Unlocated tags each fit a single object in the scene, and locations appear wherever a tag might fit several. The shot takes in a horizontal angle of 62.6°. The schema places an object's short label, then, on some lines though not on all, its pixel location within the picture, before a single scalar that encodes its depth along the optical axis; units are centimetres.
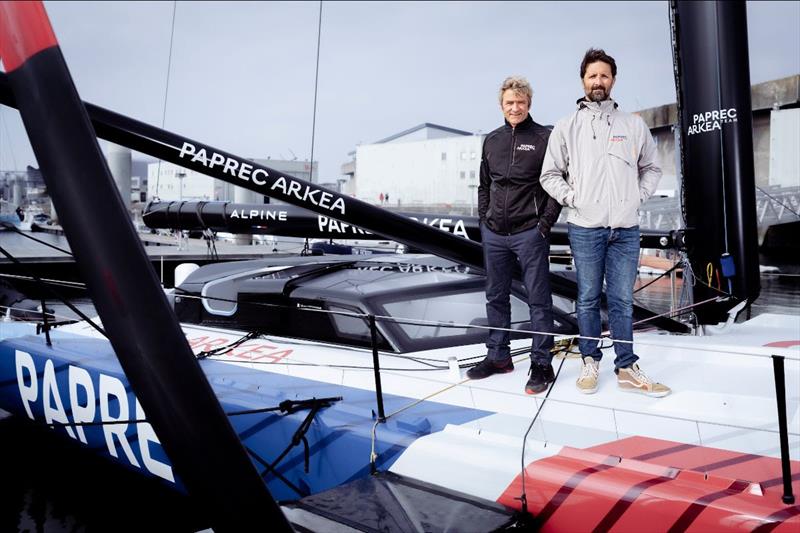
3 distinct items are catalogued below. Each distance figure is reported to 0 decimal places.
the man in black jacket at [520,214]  260
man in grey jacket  247
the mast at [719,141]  325
